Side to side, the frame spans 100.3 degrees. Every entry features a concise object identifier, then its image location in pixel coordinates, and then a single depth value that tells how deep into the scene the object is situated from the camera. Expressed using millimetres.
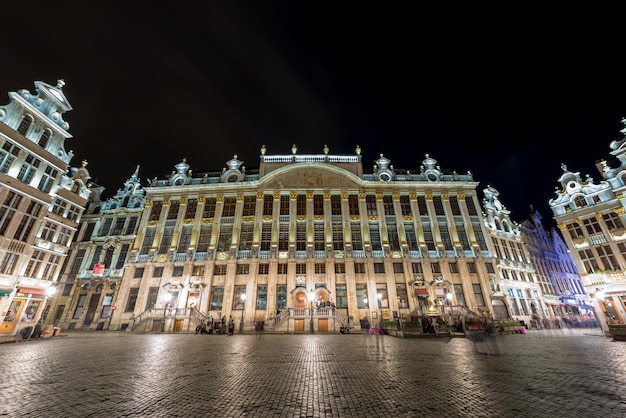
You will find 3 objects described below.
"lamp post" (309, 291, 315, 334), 29072
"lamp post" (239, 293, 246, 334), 27688
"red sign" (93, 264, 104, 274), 30152
